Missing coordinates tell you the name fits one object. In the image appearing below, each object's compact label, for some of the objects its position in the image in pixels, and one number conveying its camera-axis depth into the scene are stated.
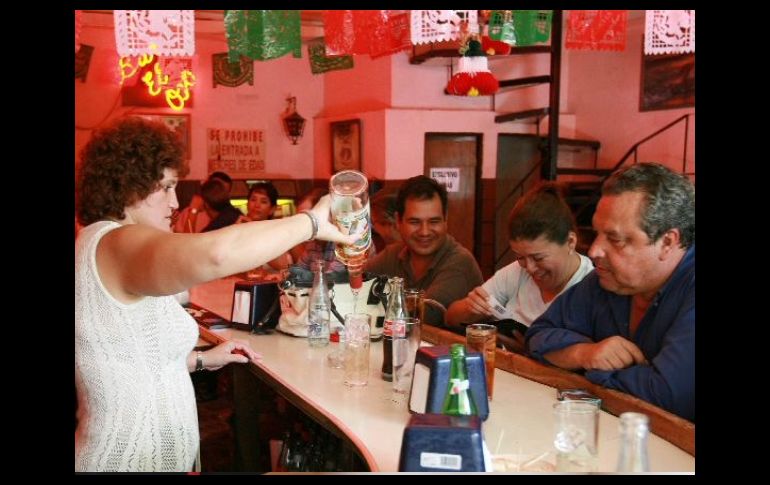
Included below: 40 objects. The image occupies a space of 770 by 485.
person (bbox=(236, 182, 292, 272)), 5.50
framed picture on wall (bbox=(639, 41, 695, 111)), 7.09
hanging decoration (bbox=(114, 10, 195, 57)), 3.89
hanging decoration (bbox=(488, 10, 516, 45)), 4.43
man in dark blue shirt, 1.83
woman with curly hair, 1.72
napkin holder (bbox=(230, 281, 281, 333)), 2.98
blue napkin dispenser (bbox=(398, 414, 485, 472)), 1.37
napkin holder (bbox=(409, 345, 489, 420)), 1.78
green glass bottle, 1.64
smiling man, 3.19
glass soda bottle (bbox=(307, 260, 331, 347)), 2.75
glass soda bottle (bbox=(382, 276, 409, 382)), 2.24
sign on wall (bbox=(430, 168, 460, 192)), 7.71
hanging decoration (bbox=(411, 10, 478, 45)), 3.98
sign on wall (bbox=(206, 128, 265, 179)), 8.22
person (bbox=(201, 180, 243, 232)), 5.58
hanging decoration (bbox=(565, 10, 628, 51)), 4.67
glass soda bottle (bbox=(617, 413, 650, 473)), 1.33
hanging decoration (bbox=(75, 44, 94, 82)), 6.97
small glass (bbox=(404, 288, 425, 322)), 2.62
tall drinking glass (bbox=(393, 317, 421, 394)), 2.14
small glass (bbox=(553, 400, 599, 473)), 1.57
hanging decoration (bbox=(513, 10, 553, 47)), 4.63
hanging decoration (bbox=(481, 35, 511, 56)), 4.60
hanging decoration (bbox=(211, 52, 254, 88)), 7.66
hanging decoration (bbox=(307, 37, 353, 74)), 7.04
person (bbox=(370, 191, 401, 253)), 3.86
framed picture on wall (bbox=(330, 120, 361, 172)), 7.92
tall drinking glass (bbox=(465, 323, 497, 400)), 2.04
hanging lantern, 8.49
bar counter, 1.69
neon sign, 7.30
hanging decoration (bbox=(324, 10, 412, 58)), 4.31
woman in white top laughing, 2.68
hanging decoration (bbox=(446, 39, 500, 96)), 4.21
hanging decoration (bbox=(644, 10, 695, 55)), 4.29
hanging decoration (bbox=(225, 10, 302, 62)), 4.42
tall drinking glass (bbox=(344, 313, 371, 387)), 2.25
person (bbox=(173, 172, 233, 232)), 5.96
